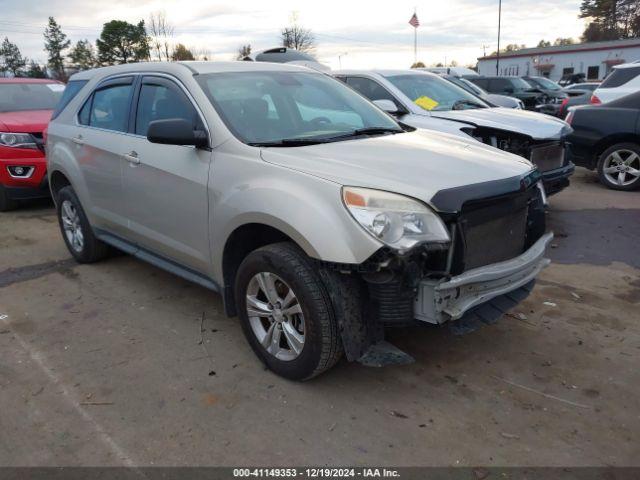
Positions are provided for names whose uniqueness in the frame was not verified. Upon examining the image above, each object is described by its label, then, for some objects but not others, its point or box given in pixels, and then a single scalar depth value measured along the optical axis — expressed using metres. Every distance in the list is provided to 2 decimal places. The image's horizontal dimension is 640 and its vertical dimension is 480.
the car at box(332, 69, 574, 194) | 6.32
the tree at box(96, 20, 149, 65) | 64.50
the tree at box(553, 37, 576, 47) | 85.13
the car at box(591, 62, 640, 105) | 9.91
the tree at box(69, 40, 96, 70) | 69.58
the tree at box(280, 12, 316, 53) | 49.53
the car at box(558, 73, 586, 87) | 33.31
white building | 50.25
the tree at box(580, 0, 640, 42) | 69.19
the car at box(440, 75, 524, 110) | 9.21
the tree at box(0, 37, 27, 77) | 67.42
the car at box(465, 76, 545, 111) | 19.09
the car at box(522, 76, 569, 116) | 16.20
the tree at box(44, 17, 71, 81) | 77.25
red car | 7.40
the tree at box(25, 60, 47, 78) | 52.34
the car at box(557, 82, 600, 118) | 14.08
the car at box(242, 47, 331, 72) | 10.75
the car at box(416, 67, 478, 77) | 16.16
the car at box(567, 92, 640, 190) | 7.74
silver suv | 2.72
